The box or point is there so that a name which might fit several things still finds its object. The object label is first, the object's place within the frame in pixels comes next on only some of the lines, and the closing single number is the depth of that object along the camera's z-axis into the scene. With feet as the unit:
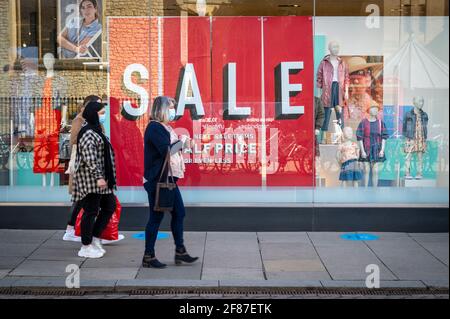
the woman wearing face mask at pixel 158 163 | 25.20
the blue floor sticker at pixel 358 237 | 31.94
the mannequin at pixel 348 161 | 34.78
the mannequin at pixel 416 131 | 34.60
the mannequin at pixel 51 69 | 34.99
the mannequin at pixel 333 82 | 34.50
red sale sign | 34.58
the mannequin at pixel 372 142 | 34.76
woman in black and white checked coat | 26.94
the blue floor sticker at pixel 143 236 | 32.09
